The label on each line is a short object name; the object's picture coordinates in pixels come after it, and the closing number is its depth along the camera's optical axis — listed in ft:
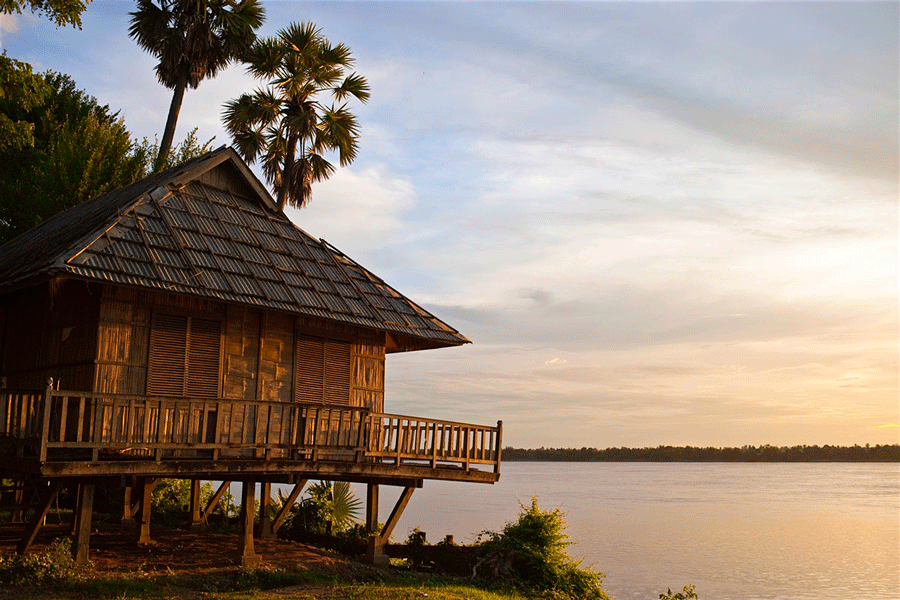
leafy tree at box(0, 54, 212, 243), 104.12
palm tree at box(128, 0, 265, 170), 109.91
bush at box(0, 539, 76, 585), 46.11
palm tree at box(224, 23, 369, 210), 100.68
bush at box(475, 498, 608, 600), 65.41
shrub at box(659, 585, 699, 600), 67.77
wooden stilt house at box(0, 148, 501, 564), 50.08
